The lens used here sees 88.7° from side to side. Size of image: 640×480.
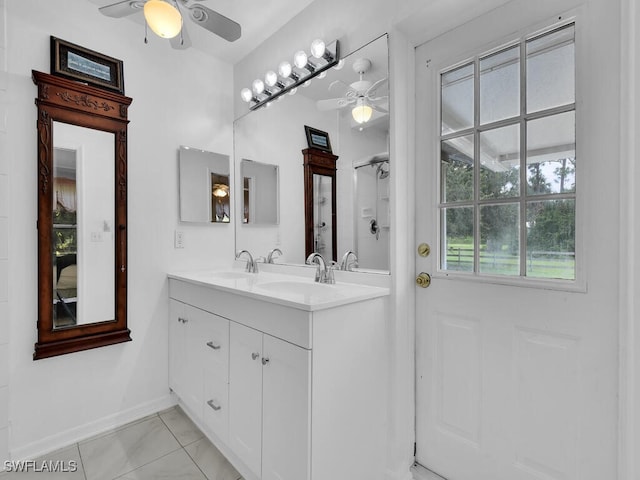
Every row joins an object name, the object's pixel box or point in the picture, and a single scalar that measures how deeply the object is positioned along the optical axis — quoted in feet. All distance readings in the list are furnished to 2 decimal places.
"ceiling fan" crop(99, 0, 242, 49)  4.47
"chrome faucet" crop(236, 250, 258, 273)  7.34
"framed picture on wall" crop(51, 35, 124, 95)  5.62
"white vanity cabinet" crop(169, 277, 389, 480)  3.86
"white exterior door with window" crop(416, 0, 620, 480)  3.54
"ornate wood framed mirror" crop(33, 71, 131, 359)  5.48
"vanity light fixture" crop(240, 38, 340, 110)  5.64
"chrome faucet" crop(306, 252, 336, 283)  5.46
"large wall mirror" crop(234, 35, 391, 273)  5.08
